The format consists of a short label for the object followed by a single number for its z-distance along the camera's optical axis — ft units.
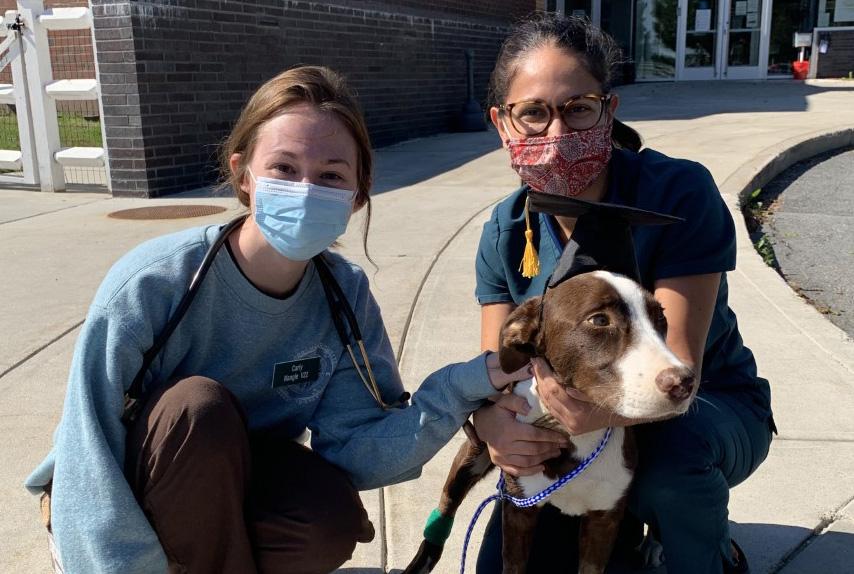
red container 82.84
